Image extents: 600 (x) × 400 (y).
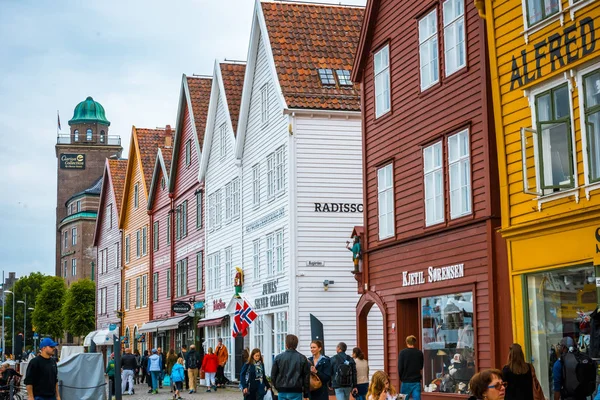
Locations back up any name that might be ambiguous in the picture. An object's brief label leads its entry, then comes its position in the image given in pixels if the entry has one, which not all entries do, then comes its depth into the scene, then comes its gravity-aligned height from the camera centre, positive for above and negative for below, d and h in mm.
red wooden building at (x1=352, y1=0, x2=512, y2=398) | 20578 +3008
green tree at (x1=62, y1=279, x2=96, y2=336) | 88600 +2443
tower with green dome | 115625 +22064
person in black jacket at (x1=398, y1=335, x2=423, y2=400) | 19547 -785
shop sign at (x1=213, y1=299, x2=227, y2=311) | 42188 +1167
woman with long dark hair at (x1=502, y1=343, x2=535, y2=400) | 12719 -684
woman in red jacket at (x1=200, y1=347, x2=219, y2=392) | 36250 -1173
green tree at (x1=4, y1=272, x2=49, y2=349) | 131375 +5406
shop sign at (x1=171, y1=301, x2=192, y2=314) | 43281 +1122
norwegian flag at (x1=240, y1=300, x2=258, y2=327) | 28953 +457
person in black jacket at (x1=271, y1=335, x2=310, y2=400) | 15633 -656
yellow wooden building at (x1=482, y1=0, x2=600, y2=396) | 16891 +2867
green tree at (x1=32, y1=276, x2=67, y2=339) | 102812 +2761
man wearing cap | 15203 -591
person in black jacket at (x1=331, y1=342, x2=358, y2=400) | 19609 -832
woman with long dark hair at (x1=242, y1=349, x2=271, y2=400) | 18750 -904
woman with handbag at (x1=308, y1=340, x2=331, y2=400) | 17500 -697
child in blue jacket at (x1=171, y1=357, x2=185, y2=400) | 32709 -1285
